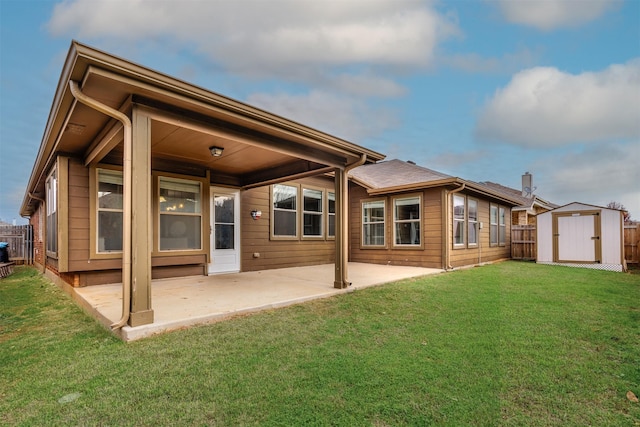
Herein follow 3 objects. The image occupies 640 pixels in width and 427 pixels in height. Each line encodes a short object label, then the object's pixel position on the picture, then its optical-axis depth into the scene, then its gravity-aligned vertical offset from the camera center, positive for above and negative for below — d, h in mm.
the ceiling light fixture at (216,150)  5218 +1178
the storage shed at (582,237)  9320 -563
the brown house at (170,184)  3182 +758
